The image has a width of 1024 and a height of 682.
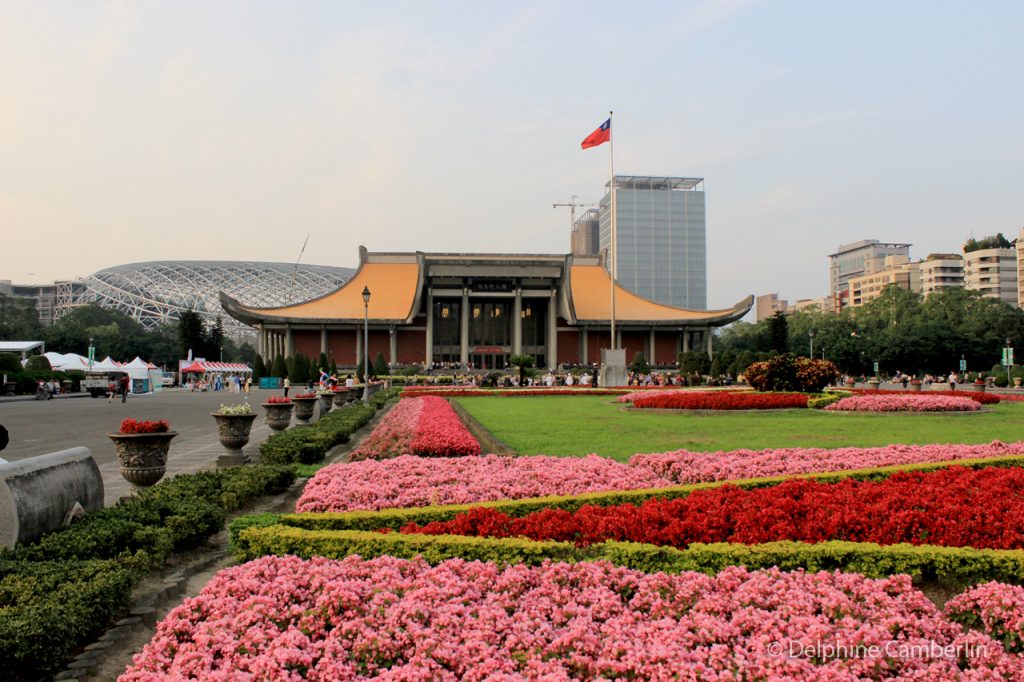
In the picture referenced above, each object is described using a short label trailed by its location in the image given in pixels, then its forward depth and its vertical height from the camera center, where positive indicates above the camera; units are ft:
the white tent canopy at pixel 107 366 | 143.13 -0.64
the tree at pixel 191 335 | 220.23 +8.28
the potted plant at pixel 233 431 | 31.68 -3.01
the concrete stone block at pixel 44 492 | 14.20 -2.79
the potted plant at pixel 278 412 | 41.75 -2.90
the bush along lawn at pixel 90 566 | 9.80 -3.59
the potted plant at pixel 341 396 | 76.18 -3.74
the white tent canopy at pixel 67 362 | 147.61 +0.22
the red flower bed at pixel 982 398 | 59.77 -3.38
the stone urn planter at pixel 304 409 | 53.42 -3.54
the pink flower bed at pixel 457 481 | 18.48 -3.47
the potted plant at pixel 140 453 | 22.66 -2.83
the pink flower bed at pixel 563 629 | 8.94 -3.66
